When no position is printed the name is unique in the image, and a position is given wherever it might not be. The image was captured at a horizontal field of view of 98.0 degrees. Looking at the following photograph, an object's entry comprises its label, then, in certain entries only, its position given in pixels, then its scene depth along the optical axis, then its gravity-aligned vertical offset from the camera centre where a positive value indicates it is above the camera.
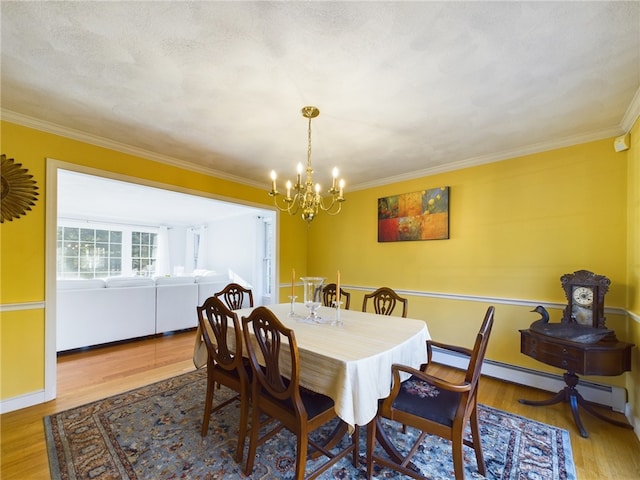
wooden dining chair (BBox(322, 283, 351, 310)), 3.16 -0.62
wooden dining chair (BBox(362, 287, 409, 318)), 2.72 -0.57
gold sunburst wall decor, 2.31 +0.41
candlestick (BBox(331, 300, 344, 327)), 2.12 -0.64
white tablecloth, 1.38 -0.65
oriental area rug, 1.67 -1.40
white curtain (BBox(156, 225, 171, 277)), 8.20 -0.46
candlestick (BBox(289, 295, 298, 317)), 2.46 -0.66
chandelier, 2.16 +0.39
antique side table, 2.05 -0.89
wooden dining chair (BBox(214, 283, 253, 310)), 3.10 -0.61
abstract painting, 3.48 +0.34
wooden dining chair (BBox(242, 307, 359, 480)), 1.41 -0.91
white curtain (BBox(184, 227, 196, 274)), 8.50 -0.38
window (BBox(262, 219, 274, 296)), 6.20 -0.55
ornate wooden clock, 2.22 -0.45
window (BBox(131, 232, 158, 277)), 7.83 -0.37
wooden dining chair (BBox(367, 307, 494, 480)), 1.40 -0.92
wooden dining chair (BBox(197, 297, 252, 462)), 1.77 -0.86
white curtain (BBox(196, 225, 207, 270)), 8.11 -0.27
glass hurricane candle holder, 2.32 -0.43
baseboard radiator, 2.40 -1.37
